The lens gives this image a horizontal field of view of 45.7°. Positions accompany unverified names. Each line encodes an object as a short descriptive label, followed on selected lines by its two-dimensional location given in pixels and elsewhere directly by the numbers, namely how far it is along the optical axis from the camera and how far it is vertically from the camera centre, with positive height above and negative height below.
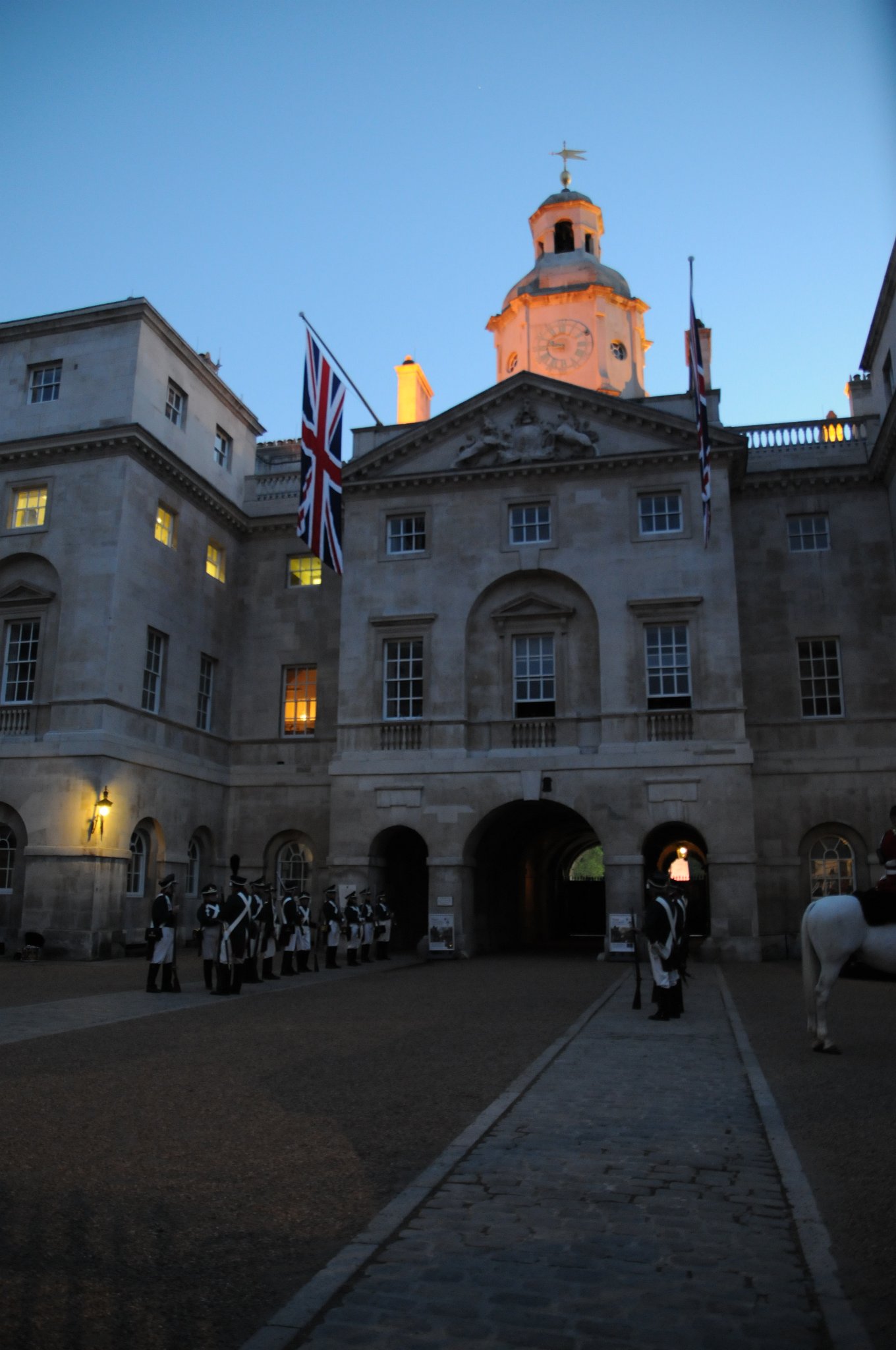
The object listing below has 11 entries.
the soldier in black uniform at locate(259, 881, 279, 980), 21.14 -0.80
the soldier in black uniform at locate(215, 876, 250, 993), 18.00 -0.90
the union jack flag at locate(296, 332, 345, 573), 26.75 +10.92
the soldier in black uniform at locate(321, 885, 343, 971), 24.91 -0.62
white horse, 12.18 -0.49
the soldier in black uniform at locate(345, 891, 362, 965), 25.92 -0.71
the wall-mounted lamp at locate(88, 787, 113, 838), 27.36 +2.12
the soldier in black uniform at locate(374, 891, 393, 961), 28.62 -0.76
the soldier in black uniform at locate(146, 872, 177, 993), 18.23 -0.72
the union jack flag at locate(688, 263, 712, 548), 26.75 +11.96
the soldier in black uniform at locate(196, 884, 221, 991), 18.85 -0.58
